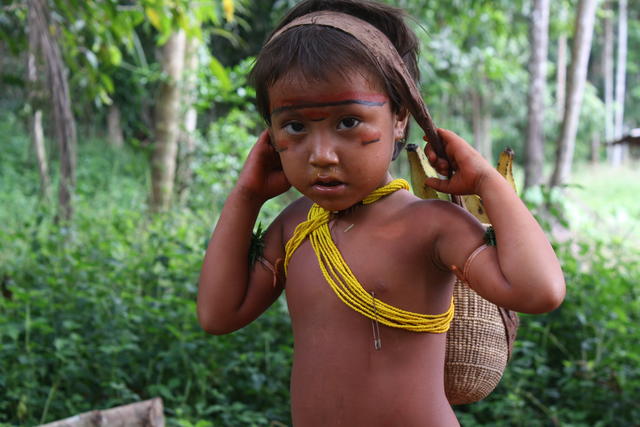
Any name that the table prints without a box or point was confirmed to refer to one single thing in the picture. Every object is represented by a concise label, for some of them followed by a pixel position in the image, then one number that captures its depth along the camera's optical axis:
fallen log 2.71
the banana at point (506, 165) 1.74
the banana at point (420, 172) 1.76
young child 1.47
